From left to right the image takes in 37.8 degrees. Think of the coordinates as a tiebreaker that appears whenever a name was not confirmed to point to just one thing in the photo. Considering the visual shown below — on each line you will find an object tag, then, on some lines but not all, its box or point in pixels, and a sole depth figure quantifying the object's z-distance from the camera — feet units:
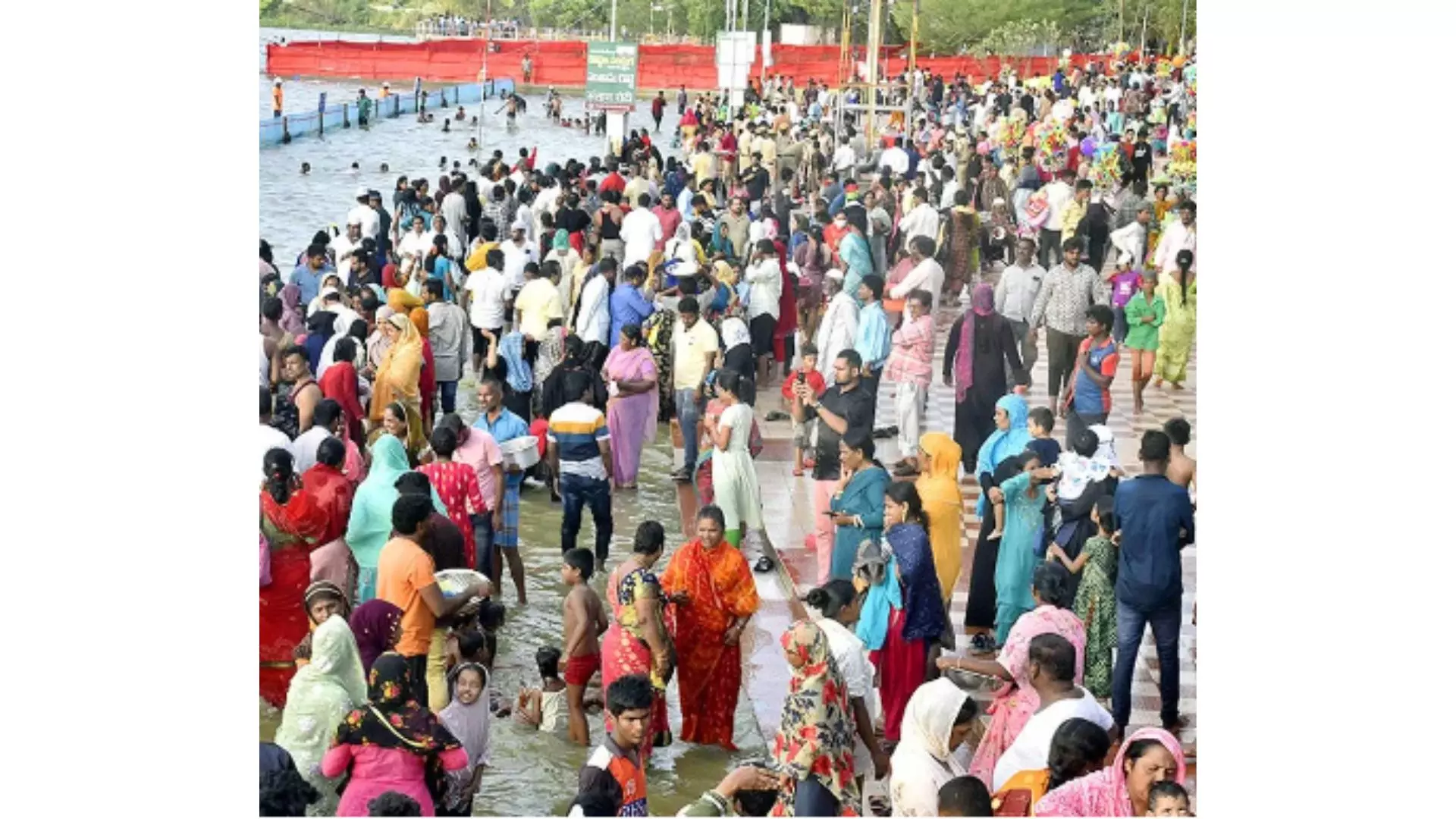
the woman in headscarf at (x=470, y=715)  22.31
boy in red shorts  25.39
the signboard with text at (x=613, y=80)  81.51
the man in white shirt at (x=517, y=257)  44.24
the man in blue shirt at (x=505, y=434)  30.37
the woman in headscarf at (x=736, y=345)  37.93
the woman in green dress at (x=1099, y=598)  25.72
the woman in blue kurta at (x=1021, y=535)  27.63
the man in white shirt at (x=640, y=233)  50.52
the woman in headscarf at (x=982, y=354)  36.52
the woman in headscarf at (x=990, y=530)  29.32
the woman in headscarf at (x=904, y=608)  24.81
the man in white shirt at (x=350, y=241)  47.36
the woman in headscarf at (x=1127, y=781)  18.54
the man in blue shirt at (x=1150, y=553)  25.09
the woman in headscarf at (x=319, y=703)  22.09
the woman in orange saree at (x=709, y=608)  25.41
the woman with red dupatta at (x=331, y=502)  26.71
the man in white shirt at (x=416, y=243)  46.96
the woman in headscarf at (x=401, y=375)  33.88
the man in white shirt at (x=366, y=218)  50.67
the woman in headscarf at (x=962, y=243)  54.19
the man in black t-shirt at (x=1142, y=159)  62.49
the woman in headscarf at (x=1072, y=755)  19.62
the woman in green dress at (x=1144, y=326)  43.34
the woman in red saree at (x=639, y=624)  24.08
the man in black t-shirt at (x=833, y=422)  29.91
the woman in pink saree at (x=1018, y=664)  22.24
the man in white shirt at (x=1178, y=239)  46.21
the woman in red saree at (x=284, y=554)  26.13
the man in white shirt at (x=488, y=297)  42.83
